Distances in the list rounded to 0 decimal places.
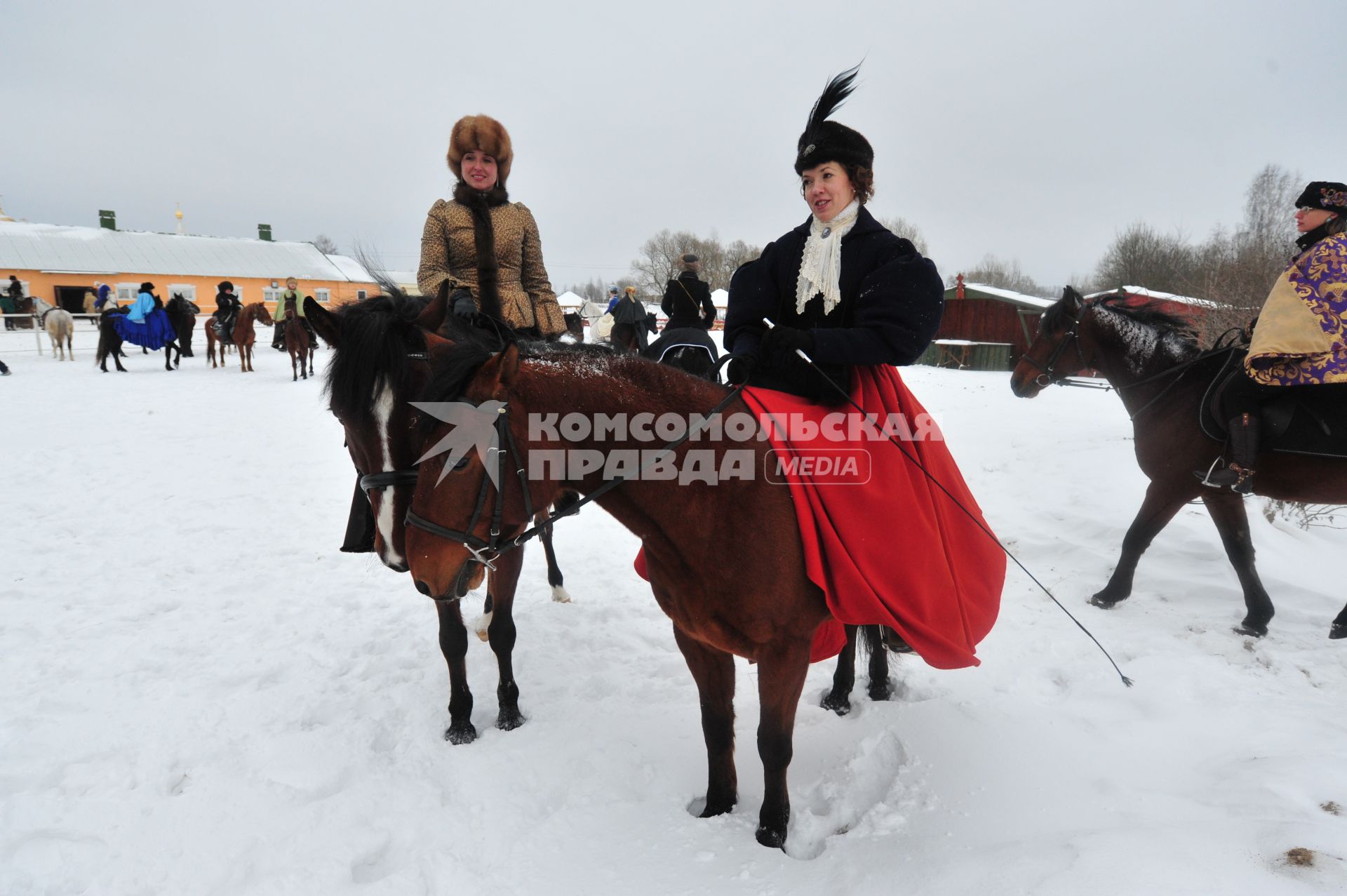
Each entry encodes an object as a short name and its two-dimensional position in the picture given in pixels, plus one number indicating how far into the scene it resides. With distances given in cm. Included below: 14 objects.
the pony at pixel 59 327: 1641
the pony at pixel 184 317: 1631
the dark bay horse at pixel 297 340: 1450
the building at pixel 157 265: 3391
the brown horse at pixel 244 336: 1554
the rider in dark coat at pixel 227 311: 1583
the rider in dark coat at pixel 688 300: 733
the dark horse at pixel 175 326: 1416
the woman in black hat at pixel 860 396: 213
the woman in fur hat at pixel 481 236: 324
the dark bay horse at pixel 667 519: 182
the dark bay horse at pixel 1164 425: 376
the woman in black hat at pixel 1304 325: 339
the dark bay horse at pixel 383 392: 196
